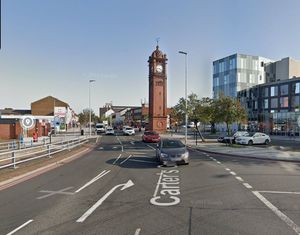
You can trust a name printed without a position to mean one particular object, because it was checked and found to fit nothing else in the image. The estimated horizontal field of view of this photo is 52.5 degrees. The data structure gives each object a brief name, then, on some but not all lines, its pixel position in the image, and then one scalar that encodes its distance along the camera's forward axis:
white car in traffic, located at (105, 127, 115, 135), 61.22
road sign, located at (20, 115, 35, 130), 18.92
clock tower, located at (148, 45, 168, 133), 61.38
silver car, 14.86
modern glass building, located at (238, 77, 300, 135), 59.81
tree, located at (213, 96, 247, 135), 29.89
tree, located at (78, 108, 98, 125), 118.88
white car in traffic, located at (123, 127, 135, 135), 58.03
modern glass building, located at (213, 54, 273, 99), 75.23
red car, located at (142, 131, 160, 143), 35.91
